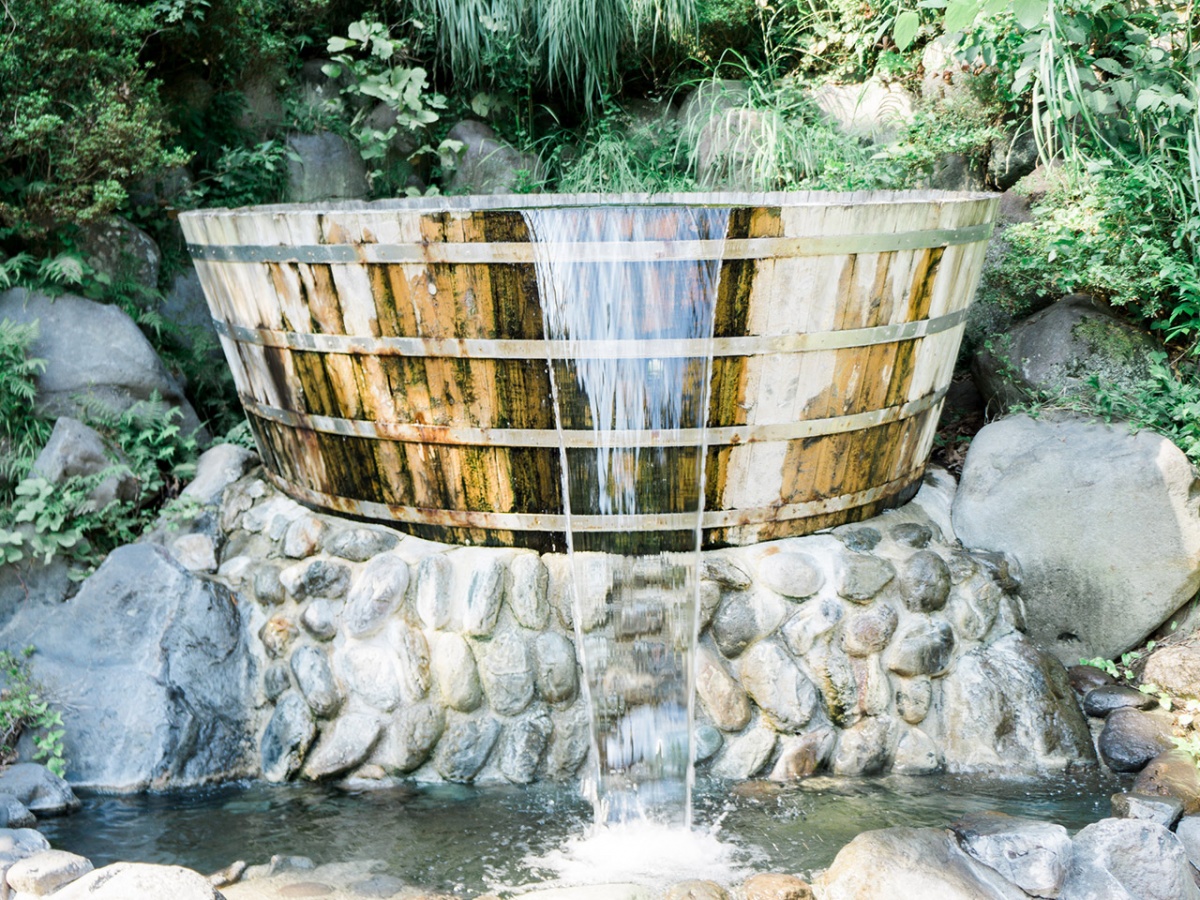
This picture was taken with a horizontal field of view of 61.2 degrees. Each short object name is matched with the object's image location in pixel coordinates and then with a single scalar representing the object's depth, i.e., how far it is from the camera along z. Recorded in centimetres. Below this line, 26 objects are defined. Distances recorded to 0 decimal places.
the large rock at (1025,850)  247
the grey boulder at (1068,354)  406
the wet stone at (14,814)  289
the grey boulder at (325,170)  557
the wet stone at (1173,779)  293
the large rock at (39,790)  305
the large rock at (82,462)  379
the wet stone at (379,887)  260
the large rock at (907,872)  242
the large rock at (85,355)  409
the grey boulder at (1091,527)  360
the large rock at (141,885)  233
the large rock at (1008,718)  329
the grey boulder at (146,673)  326
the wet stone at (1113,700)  346
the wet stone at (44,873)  249
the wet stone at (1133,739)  323
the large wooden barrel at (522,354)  305
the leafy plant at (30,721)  320
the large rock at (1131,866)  247
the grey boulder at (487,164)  589
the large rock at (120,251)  447
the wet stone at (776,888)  248
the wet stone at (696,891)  245
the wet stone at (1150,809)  283
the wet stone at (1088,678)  360
